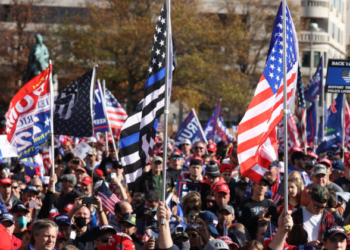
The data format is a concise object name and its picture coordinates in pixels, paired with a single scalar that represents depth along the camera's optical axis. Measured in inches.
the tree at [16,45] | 1720.0
